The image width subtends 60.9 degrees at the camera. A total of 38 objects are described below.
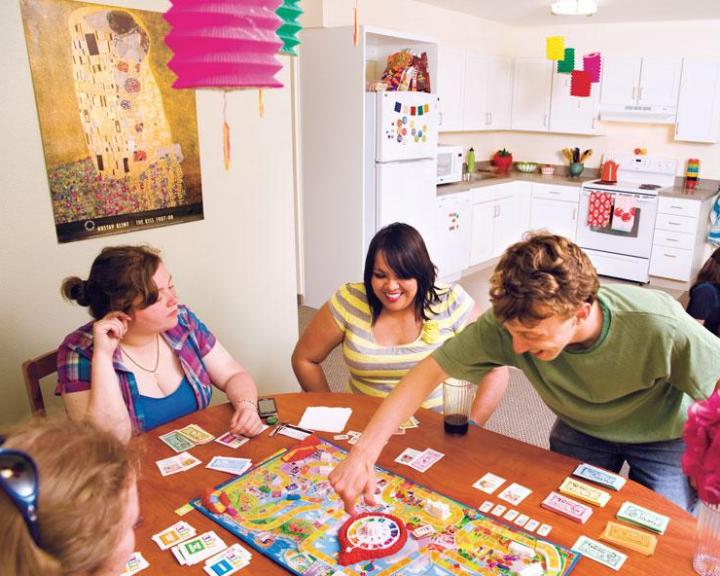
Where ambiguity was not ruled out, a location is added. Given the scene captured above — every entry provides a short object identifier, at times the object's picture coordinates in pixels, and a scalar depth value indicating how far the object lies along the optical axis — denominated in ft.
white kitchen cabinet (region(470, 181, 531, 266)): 20.17
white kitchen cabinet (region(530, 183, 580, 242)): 20.44
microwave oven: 18.60
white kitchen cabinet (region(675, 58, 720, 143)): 18.08
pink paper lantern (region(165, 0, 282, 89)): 4.16
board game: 4.04
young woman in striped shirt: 6.86
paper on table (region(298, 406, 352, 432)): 5.85
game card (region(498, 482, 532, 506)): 4.71
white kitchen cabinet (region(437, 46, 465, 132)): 18.34
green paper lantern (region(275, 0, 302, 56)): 5.35
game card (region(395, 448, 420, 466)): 5.22
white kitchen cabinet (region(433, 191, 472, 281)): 18.26
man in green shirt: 4.36
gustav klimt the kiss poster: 7.10
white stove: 18.63
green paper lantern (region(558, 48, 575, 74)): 19.89
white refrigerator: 14.85
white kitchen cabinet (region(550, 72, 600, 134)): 20.39
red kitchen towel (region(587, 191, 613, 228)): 19.24
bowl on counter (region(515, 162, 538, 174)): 22.68
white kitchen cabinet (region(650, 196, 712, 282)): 17.89
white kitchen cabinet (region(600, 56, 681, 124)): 18.71
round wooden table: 4.12
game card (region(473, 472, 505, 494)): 4.84
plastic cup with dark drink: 5.55
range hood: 18.92
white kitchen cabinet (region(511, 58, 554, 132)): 21.31
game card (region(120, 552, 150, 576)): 4.01
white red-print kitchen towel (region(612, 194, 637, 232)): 18.72
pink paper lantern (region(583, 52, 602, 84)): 19.47
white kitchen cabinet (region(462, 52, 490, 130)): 19.85
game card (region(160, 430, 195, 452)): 5.53
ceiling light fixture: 15.51
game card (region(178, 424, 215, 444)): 5.66
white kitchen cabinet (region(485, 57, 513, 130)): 21.16
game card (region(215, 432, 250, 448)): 5.58
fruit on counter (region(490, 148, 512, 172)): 22.93
